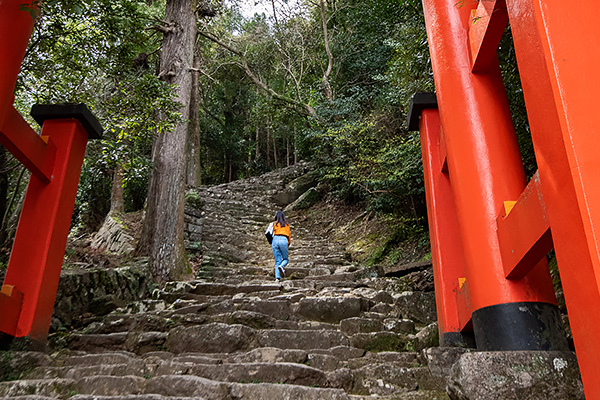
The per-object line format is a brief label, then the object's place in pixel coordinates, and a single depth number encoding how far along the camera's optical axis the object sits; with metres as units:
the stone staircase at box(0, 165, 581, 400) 2.39
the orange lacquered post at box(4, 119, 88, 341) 3.14
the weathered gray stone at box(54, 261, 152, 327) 4.20
